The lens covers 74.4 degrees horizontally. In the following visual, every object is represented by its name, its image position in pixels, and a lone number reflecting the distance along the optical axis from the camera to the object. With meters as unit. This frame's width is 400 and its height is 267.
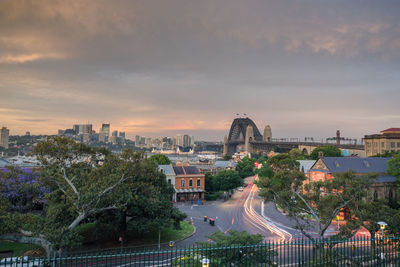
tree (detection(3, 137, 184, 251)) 20.83
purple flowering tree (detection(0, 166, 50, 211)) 35.38
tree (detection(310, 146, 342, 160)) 83.74
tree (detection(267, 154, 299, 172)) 49.10
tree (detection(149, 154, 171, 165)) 76.75
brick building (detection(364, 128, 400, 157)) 84.94
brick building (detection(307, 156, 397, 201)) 48.66
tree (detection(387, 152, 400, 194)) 45.19
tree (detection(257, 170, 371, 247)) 25.05
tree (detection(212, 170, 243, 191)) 63.46
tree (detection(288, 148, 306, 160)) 92.62
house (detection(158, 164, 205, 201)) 61.22
